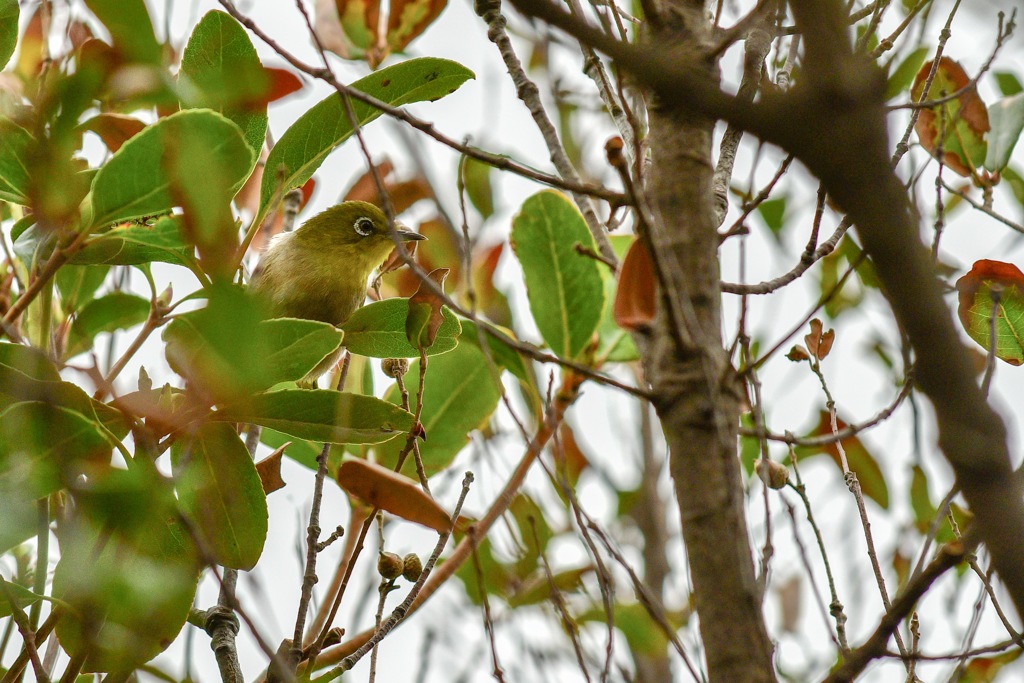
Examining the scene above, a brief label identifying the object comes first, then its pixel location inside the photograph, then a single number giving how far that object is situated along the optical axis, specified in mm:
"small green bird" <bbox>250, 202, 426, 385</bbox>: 6598
